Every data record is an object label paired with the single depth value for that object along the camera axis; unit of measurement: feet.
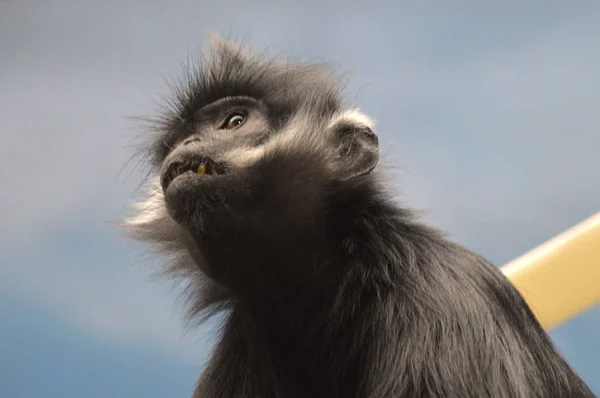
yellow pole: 8.98
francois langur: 8.47
